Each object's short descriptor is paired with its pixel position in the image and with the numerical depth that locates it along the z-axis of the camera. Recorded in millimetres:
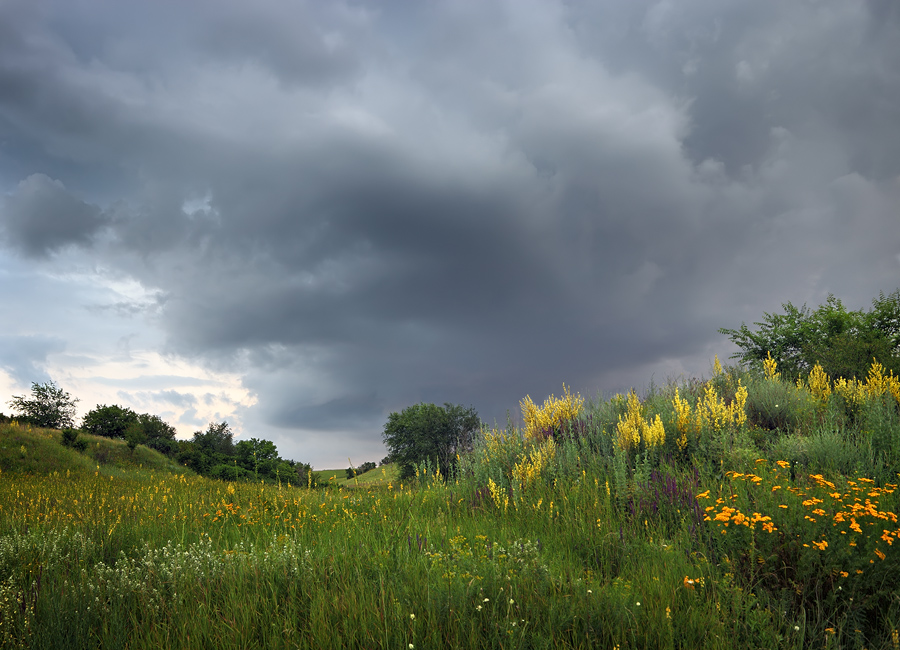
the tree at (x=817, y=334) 21661
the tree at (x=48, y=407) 51897
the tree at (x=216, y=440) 48703
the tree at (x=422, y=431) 42188
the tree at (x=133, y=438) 30188
